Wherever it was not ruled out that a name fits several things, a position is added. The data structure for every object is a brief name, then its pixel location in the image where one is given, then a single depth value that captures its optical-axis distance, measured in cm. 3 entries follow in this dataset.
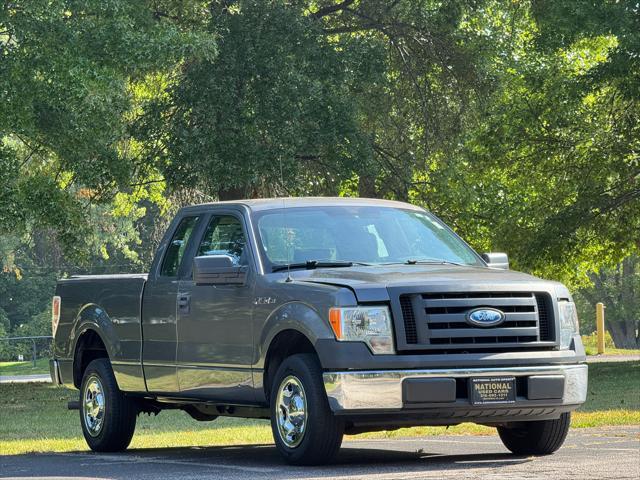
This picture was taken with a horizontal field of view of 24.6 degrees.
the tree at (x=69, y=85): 2323
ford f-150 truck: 1012
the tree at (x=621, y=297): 6912
